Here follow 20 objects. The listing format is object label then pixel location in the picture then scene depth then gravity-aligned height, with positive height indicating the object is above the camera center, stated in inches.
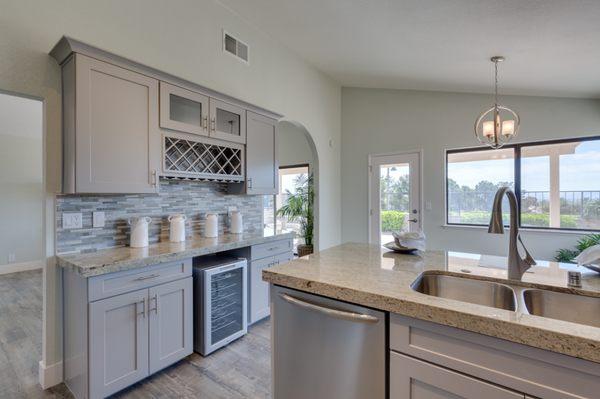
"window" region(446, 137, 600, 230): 151.1 +8.6
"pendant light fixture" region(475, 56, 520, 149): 126.6 +30.2
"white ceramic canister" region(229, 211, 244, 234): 125.2 -11.3
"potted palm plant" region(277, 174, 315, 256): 194.7 -10.4
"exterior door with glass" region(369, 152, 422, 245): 190.1 +1.9
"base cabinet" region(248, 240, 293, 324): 111.7 -29.9
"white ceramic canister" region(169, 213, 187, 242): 102.5 -11.4
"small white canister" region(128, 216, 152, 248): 91.5 -11.4
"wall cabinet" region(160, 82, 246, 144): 92.0 +29.2
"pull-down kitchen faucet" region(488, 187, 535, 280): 51.0 -5.7
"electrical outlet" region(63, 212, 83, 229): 81.2 -6.7
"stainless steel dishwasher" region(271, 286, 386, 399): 42.1 -24.1
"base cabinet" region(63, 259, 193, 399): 69.0 -33.6
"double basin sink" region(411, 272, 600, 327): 43.9 -16.7
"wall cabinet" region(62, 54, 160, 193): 74.1 +18.8
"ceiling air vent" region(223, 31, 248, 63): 126.6 +67.4
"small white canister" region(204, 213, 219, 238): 114.4 -11.6
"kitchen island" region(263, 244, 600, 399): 30.2 -16.3
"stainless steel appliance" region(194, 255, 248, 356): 92.0 -35.3
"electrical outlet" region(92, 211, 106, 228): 87.0 -6.7
